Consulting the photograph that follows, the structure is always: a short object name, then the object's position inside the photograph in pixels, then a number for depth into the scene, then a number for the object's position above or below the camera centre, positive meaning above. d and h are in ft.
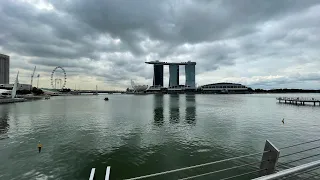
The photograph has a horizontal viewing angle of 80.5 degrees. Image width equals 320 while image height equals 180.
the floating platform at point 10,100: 374.47 -15.77
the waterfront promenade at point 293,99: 326.48 -13.61
